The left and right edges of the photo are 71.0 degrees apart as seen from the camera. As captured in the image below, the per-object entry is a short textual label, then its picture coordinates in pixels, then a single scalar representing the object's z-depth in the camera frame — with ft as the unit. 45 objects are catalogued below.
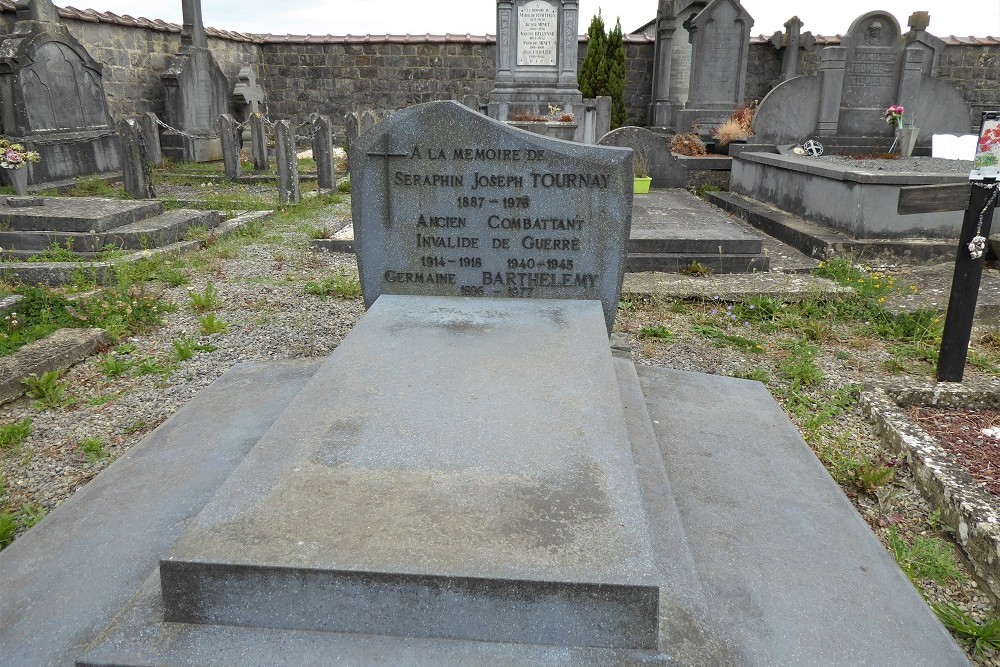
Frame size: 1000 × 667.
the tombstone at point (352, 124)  35.27
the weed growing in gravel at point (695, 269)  18.54
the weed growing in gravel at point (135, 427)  10.45
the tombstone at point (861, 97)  29.89
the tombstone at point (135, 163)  26.11
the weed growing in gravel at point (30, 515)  8.18
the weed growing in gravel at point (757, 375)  12.30
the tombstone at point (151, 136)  30.86
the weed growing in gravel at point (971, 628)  6.47
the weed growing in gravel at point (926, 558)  7.54
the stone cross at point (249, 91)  43.80
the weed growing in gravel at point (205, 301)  15.85
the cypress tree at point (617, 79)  47.65
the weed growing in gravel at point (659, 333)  14.35
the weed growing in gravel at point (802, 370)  12.30
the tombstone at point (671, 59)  45.37
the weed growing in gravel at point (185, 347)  13.04
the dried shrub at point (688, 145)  35.29
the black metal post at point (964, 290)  11.36
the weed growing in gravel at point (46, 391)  11.21
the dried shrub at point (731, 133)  33.78
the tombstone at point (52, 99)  27.17
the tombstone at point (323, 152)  32.58
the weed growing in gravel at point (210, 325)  14.34
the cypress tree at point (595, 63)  47.91
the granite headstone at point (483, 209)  9.38
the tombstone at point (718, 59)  38.75
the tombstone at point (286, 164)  29.32
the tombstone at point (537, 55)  35.88
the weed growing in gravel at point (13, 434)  10.02
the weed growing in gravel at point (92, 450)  9.72
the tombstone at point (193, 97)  38.91
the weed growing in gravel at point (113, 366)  12.44
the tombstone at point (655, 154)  30.25
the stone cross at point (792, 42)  48.16
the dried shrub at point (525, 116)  34.35
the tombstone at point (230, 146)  33.00
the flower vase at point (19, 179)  24.59
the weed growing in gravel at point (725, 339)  13.87
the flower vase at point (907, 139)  29.14
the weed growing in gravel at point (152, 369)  12.47
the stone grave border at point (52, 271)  16.98
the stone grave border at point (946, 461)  7.63
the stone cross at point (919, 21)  30.89
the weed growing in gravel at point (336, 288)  17.12
